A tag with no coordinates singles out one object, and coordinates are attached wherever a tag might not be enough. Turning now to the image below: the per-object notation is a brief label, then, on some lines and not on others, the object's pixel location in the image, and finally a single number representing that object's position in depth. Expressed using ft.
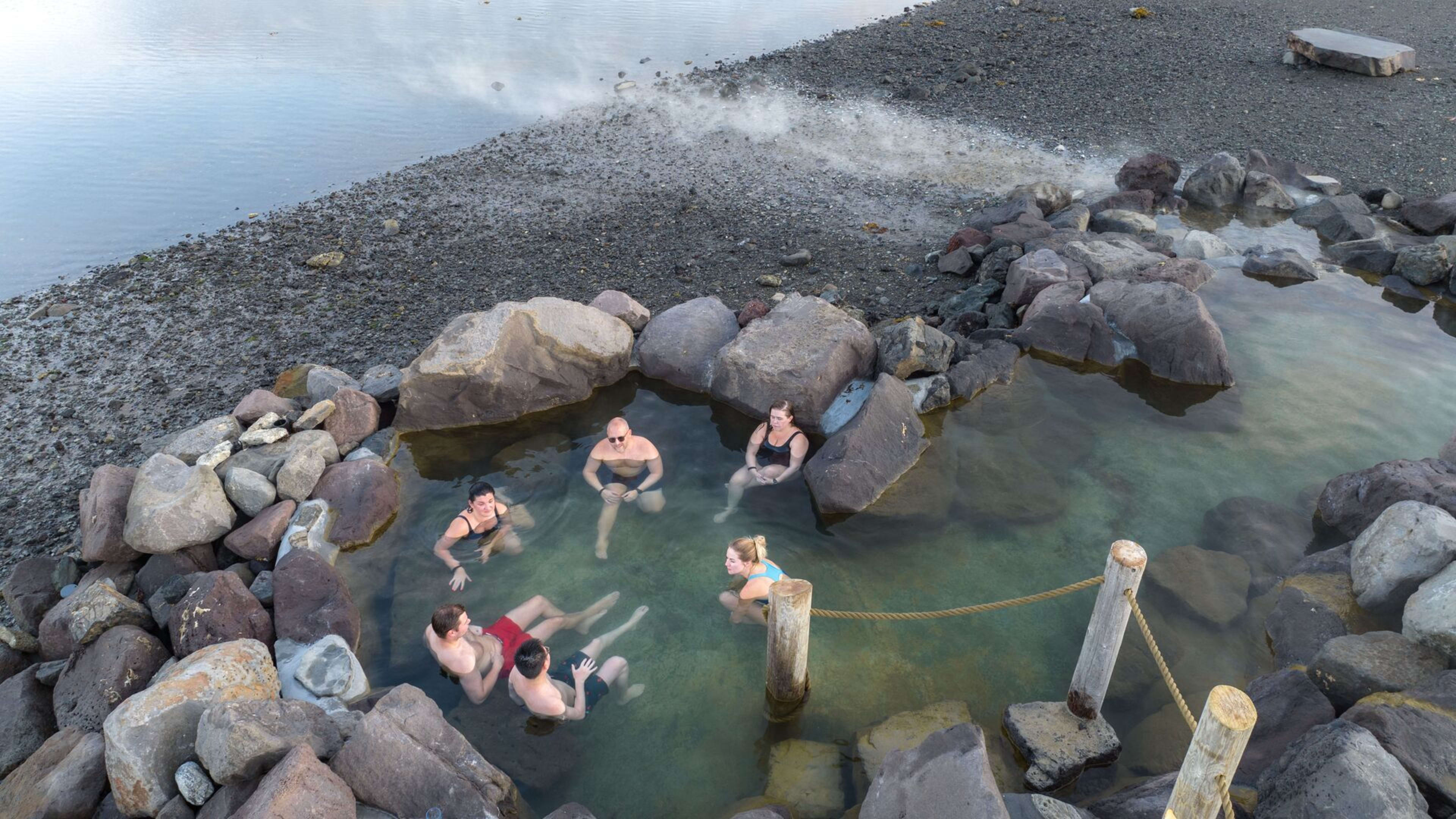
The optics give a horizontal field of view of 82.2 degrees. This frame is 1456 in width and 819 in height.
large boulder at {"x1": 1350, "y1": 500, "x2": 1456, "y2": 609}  19.74
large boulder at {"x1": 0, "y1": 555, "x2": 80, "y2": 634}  22.76
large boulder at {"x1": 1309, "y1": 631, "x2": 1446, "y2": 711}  17.57
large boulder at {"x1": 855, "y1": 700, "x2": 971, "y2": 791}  18.57
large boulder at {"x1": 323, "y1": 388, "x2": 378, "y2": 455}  28.12
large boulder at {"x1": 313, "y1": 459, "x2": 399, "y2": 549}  25.26
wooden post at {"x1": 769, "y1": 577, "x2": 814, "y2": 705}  17.63
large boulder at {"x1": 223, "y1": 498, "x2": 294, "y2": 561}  24.12
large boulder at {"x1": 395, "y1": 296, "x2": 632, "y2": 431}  29.19
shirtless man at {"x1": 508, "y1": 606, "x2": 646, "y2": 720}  19.34
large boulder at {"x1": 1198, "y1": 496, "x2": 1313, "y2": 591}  23.65
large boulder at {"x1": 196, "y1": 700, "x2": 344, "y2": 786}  15.64
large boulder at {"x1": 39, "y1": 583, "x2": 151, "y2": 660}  20.56
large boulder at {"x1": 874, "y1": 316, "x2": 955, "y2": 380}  30.01
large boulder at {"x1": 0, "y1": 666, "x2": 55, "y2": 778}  19.17
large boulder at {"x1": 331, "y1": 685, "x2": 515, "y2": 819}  15.96
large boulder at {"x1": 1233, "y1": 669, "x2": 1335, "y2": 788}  17.15
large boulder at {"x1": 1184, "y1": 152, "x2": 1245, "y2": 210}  45.37
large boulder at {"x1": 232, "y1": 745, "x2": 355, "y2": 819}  14.37
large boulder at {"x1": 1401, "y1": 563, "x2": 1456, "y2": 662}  17.78
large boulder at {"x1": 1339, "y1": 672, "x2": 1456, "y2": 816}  14.42
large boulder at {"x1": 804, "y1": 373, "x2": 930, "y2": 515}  25.86
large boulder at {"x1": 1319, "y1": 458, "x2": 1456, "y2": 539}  22.50
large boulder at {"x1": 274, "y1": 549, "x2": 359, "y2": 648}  21.39
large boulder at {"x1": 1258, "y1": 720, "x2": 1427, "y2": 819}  13.48
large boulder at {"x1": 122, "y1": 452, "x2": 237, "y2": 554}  23.07
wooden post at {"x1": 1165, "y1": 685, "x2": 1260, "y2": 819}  12.60
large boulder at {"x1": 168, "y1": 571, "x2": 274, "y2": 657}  20.52
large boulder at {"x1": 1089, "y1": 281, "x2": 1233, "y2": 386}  30.78
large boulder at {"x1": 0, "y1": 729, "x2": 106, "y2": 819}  16.58
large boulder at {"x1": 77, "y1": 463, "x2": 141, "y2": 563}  23.30
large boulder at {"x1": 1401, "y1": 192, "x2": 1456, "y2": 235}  41.42
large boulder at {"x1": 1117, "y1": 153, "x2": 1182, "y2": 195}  45.29
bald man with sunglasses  26.99
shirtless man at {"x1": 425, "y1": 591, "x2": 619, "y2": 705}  20.35
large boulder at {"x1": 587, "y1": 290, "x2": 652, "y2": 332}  33.50
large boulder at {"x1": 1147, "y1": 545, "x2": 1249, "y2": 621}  22.29
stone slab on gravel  60.18
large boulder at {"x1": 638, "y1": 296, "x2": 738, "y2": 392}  31.86
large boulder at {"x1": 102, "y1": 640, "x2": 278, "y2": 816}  16.11
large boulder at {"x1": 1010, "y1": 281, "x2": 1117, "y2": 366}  32.22
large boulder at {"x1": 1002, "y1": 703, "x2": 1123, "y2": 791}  17.76
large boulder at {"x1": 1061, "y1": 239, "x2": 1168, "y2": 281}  35.99
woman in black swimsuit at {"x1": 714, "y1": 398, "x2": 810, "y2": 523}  27.43
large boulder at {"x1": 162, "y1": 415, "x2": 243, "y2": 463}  26.04
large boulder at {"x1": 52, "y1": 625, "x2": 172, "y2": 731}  19.22
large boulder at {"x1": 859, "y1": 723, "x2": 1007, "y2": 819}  14.57
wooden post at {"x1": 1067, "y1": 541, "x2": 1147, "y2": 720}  16.28
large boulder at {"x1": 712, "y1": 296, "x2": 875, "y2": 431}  29.25
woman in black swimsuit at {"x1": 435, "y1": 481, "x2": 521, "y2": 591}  24.44
